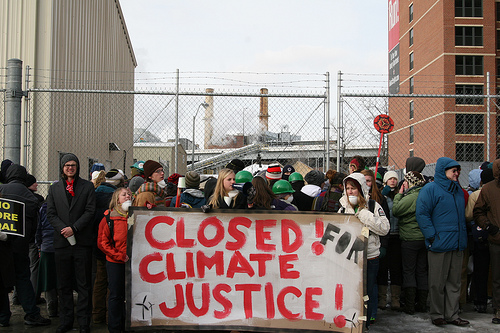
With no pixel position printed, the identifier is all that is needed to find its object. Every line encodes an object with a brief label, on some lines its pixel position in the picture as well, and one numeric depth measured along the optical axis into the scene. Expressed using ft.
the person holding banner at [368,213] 15.49
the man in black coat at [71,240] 16.43
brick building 121.90
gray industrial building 32.94
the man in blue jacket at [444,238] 17.54
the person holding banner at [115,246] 15.90
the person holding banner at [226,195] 15.99
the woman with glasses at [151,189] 16.58
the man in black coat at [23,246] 17.15
